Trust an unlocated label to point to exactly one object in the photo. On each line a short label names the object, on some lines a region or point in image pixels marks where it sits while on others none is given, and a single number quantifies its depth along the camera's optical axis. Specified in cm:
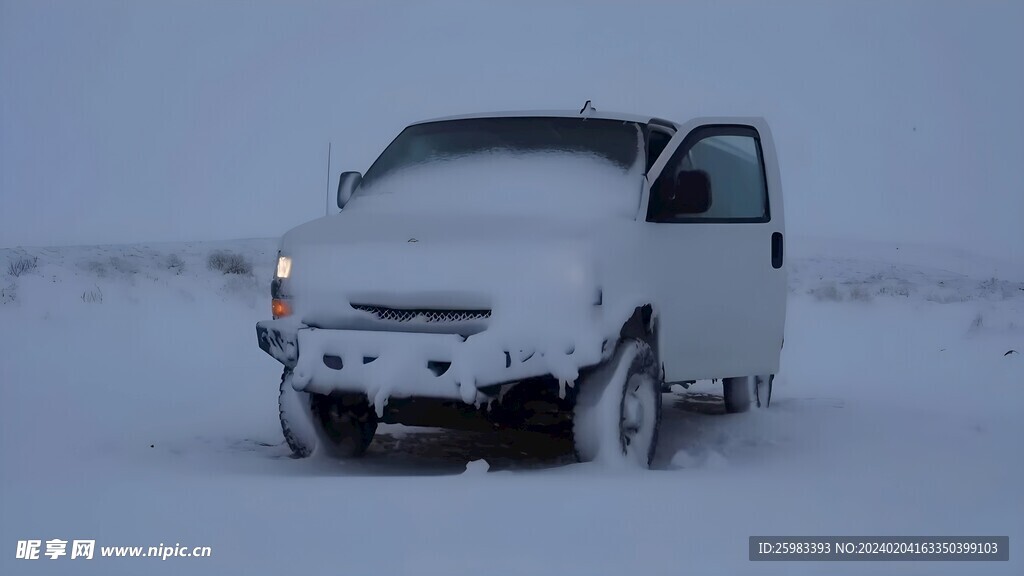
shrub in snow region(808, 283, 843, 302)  2431
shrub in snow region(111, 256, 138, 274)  2492
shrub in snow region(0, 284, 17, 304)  1469
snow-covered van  586
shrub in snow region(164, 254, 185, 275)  2584
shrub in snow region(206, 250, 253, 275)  2528
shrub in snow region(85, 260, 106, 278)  2314
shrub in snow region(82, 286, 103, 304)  1509
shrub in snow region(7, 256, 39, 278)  2000
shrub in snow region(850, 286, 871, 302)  2355
